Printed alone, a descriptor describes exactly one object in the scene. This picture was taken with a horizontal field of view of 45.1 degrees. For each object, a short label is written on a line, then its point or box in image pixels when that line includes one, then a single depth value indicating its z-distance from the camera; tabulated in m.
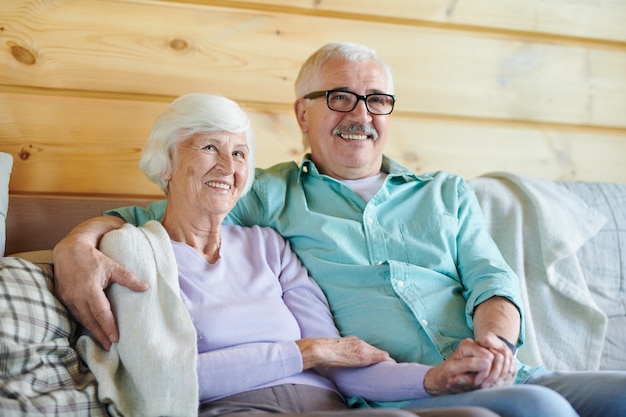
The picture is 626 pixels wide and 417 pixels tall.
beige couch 1.82
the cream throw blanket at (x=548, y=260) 1.96
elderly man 1.46
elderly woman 1.42
